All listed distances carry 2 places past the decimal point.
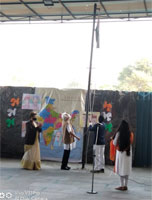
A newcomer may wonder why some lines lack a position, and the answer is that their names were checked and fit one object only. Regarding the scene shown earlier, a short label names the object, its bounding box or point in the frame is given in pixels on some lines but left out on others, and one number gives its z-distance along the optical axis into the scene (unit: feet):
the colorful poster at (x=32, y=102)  38.29
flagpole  33.84
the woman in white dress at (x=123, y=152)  24.31
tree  120.78
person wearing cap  32.73
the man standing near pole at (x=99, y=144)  31.35
